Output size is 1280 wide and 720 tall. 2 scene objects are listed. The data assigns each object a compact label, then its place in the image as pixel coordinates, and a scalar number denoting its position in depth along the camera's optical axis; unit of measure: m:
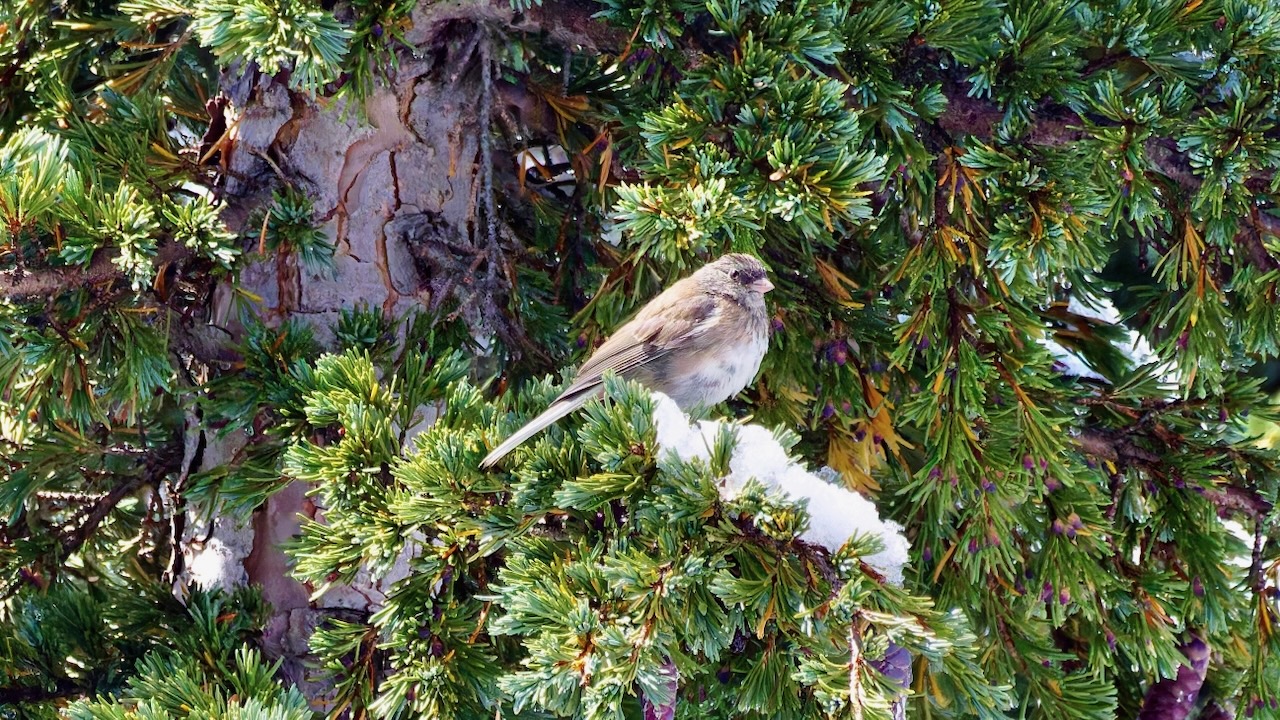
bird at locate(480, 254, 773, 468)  7.76
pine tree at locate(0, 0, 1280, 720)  7.61
